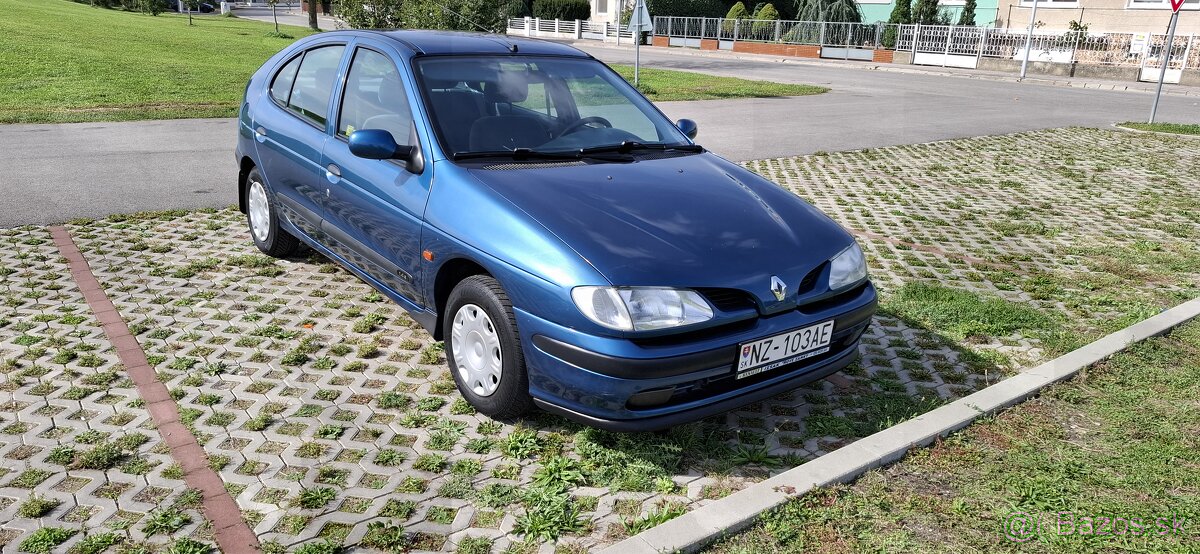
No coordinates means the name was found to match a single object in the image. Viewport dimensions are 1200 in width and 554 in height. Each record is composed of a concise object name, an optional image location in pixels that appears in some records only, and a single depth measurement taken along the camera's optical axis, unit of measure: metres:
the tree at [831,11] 39.44
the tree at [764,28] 39.16
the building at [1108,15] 33.38
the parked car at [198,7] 66.56
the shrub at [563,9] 51.56
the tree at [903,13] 38.12
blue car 3.34
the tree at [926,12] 37.81
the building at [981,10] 39.88
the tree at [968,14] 37.75
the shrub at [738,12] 44.44
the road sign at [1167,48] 14.60
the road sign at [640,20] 17.72
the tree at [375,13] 21.72
